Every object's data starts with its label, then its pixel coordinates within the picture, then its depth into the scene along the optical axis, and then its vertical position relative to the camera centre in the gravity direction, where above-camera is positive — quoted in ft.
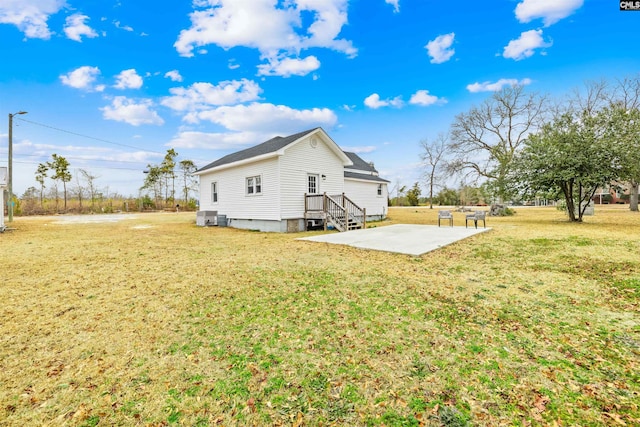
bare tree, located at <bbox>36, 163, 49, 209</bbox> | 98.48 +14.56
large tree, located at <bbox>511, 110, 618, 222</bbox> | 45.09 +7.58
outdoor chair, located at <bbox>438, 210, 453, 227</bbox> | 42.04 -1.42
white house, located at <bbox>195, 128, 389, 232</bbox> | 44.50 +4.18
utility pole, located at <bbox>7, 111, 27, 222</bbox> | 57.12 +10.35
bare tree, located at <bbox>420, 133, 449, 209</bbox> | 125.18 +24.99
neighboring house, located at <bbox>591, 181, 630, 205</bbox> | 140.31 +2.12
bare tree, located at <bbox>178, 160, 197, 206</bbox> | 127.34 +15.89
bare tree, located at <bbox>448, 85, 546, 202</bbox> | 80.07 +22.80
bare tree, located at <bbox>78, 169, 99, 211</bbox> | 107.24 +11.76
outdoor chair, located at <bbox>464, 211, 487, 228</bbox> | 39.59 -1.57
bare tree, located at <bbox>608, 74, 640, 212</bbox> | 43.06 +10.34
